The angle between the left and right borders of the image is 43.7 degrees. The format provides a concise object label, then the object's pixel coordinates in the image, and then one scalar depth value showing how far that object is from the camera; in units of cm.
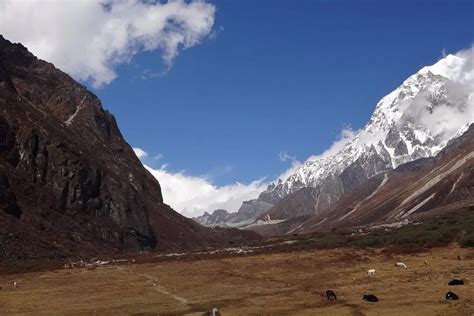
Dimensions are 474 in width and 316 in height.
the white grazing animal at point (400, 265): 9084
